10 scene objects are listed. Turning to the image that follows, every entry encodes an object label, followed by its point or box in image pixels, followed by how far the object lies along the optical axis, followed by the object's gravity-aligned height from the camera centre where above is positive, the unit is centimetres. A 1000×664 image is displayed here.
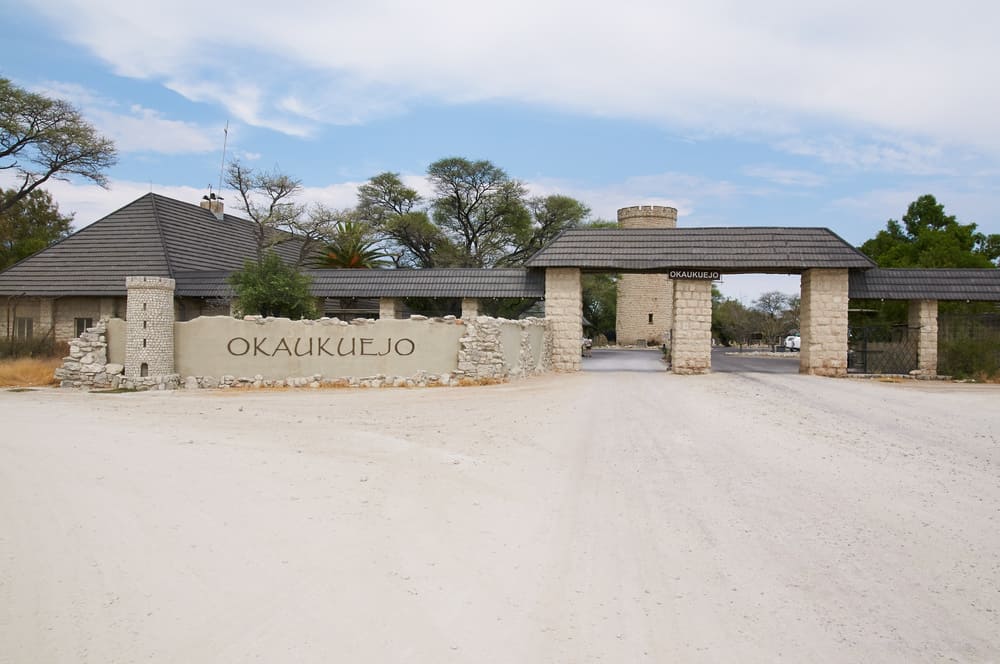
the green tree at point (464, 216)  4619 +750
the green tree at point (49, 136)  3078 +822
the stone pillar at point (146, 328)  1897 -11
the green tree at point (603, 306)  6241 +206
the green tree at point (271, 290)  2217 +110
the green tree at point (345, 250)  3186 +345
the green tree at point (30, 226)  3703 +569
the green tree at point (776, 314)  5706 +140
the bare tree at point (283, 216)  3070 +472
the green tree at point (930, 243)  3203 +481
